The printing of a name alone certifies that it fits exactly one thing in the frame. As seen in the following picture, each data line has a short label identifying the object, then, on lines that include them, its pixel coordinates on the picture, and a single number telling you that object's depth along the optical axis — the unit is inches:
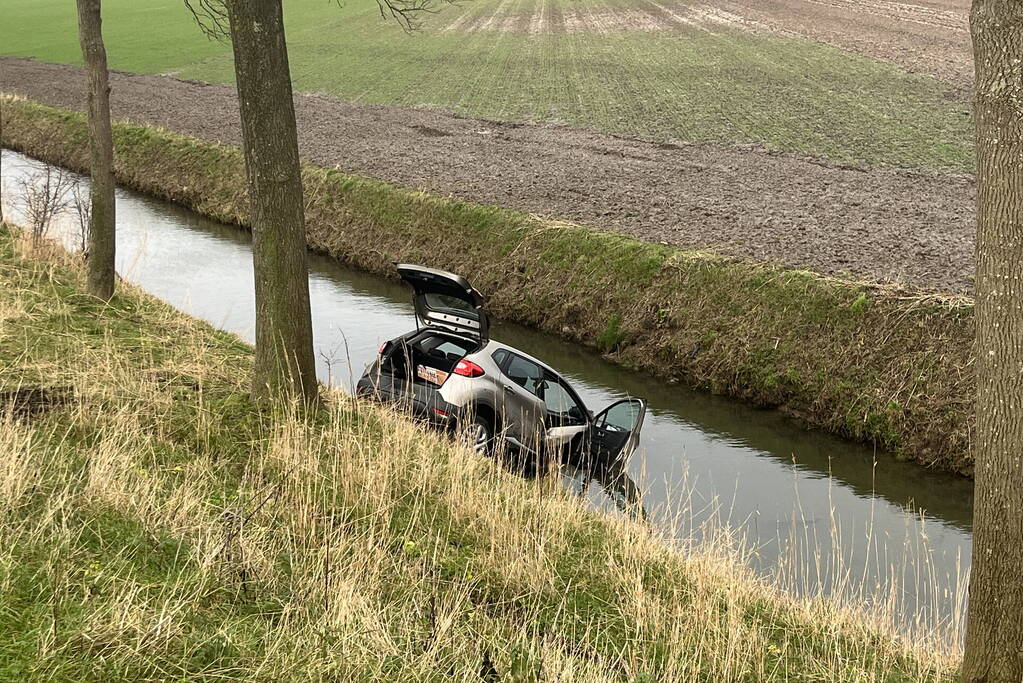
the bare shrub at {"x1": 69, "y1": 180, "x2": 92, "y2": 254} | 778.8
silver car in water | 516.1
